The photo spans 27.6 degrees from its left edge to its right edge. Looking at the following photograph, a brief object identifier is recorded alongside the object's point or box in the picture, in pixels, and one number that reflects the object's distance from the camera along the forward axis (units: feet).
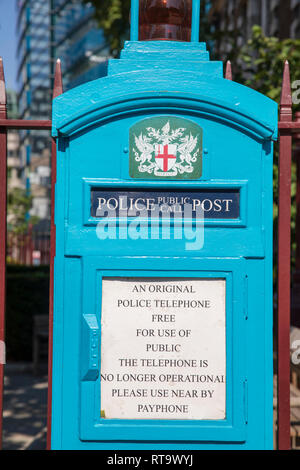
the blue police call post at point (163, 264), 9.71
